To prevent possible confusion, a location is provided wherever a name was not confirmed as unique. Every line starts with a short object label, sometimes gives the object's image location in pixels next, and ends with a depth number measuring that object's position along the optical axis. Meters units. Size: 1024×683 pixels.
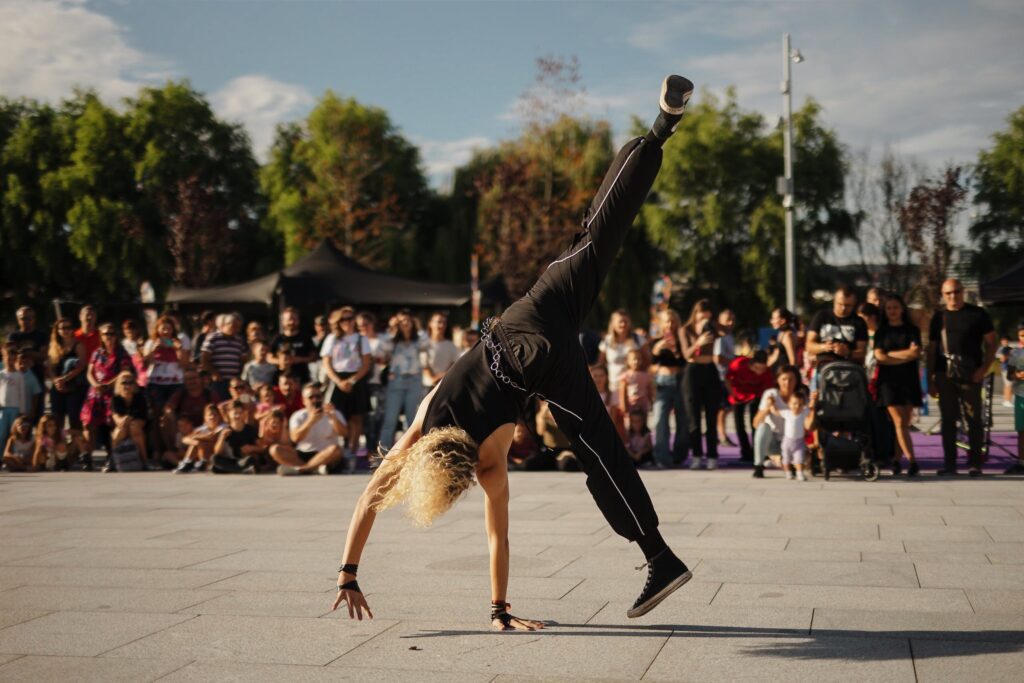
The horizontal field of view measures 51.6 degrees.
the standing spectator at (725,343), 13.21
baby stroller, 10.33
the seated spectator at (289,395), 13.01
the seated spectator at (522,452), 12.49
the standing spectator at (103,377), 13.38
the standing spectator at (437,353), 13.48
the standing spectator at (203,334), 14.89
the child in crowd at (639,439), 12.40
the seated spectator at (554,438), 11.88
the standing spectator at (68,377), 13.67
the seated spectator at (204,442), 12.75
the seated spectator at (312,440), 12.23
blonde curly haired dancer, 4.47
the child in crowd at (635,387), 12.46
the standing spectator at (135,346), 13.66
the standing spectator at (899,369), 10.89
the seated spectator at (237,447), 12.55
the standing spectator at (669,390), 12.16
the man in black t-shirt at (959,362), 10.48
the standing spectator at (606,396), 12.41
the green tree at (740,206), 46.19
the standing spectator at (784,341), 12.35
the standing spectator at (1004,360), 12.88
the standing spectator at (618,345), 12.93
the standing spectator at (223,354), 13.76
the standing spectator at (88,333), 14.09
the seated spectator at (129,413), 13.08
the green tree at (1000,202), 44.72
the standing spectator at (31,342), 13.89
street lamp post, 27.90
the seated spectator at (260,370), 13.71
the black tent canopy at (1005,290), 12.22
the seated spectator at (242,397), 12.92
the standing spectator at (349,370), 13.23
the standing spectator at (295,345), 14.19
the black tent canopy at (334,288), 18.31
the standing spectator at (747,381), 12.57
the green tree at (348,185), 48.19
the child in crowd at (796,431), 10.68
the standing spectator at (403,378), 13.15
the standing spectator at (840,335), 10.84
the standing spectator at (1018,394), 10.77
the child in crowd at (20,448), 13.05
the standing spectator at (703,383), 12.03
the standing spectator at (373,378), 13.55
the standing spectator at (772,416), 10.93
